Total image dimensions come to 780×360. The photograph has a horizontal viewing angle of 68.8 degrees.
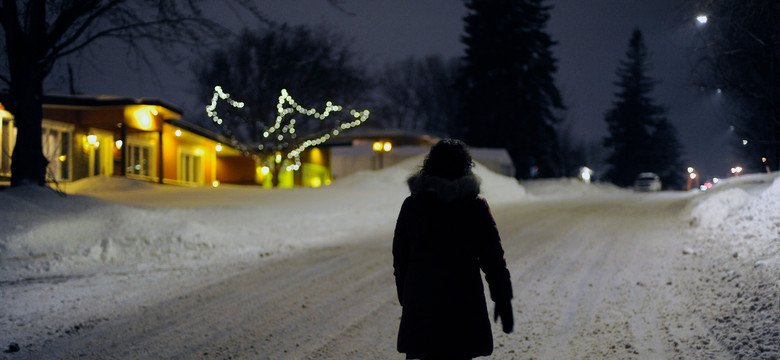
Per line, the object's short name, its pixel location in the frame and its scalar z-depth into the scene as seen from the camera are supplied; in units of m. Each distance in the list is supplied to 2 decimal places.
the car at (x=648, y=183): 44.97
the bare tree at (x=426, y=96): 59.19
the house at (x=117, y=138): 24.36
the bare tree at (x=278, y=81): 31.19
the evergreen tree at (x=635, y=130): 65.12
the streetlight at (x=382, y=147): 30.36
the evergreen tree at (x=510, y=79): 46.44
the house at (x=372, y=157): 41.53
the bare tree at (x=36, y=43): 13.35
